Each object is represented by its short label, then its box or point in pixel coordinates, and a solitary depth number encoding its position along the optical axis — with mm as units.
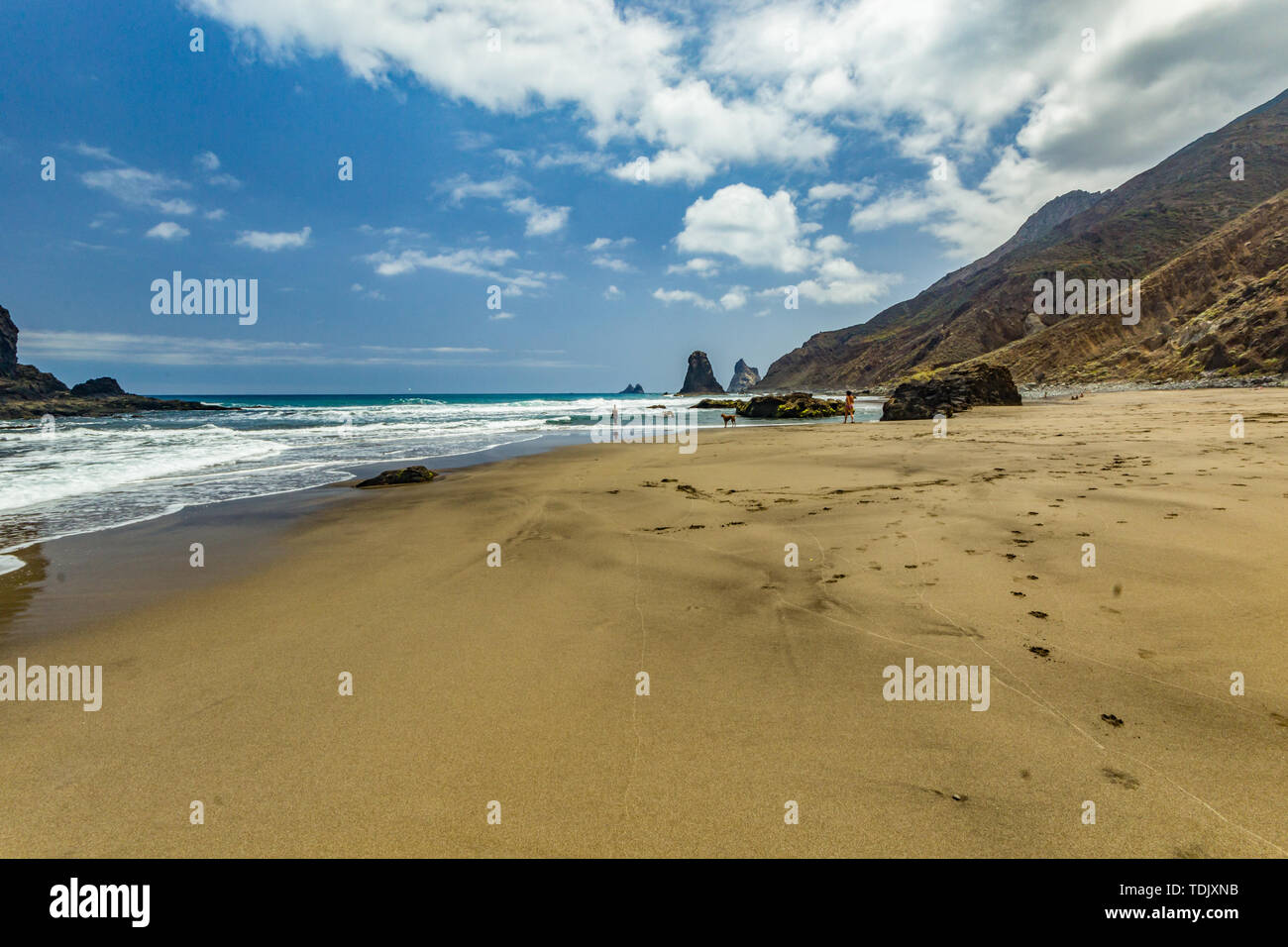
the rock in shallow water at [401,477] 13602
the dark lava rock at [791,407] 36562
